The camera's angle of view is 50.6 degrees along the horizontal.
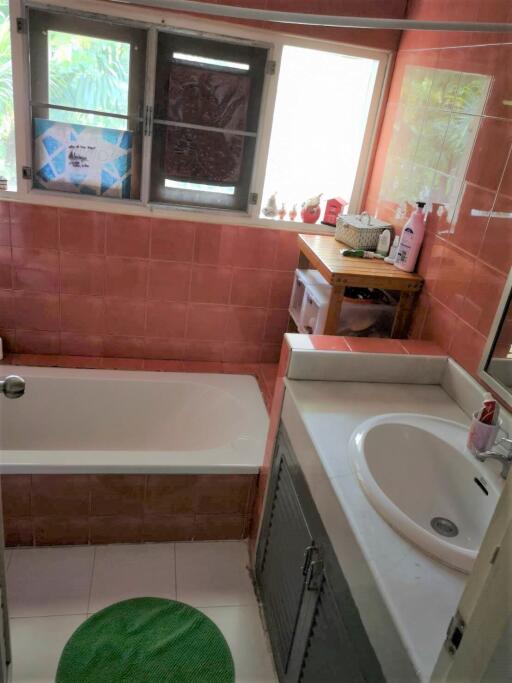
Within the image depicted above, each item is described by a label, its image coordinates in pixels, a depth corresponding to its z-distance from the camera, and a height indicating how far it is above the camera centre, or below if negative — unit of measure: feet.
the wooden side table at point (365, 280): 6.51 -1.64
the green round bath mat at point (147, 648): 5.63 -5.47
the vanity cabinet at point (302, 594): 3.85 -3.69
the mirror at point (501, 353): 4.89 -1.71
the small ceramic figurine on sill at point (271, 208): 8.65 -1.32
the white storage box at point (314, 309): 6.88 -2.29
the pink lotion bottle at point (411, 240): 6.63 -1.15
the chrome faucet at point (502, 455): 4.18 -2.17
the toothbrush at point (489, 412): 4.54 -2.02
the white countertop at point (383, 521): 3.21 -2.57
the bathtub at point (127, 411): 8.20 -4.45
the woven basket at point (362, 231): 7.44 -1.27
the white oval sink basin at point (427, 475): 4.35 -2.65
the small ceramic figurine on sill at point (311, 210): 8.70 -1.27
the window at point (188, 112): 7.45 -0.06
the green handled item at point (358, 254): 7.20 -1.49
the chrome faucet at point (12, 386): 3.72 -1.93
